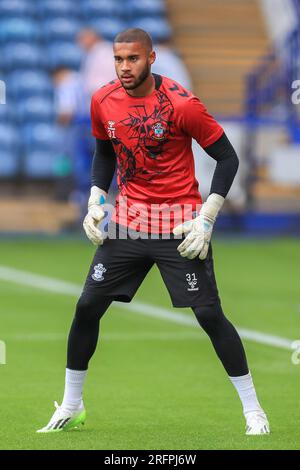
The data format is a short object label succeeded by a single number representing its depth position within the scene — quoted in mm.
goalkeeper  6820
